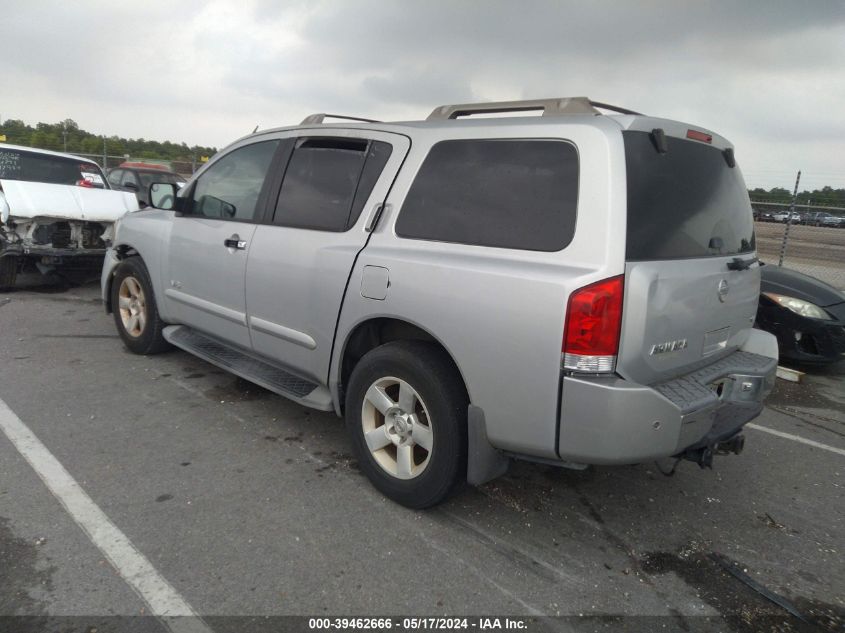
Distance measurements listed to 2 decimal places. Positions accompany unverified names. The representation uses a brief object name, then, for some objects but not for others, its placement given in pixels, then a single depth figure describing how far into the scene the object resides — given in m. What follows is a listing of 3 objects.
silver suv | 2.35
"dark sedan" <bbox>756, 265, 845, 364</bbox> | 5.46
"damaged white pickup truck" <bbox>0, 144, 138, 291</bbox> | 6.98
